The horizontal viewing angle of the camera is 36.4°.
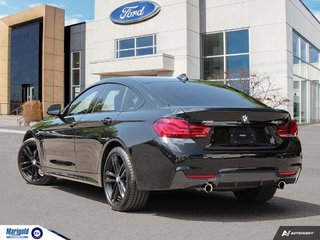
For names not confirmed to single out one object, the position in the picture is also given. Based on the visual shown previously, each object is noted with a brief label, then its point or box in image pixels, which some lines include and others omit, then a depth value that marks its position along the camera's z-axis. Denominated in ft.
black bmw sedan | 15.83
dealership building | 88.74
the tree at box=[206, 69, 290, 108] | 86.33
